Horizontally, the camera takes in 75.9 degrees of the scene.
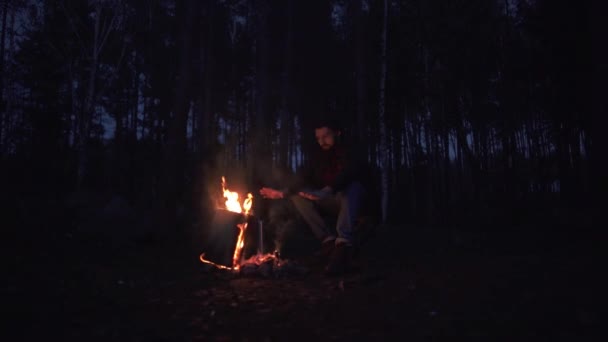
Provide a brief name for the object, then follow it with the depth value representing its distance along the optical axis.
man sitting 4.83
